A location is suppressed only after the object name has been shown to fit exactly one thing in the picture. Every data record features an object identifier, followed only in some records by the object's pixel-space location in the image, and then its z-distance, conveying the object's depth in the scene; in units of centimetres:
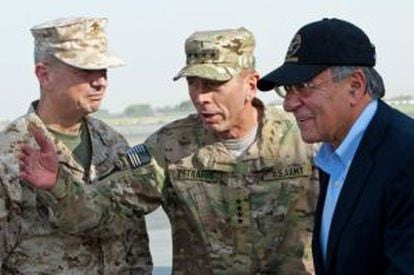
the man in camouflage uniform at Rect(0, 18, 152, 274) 410
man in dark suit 282
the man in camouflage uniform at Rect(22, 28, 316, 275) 403
